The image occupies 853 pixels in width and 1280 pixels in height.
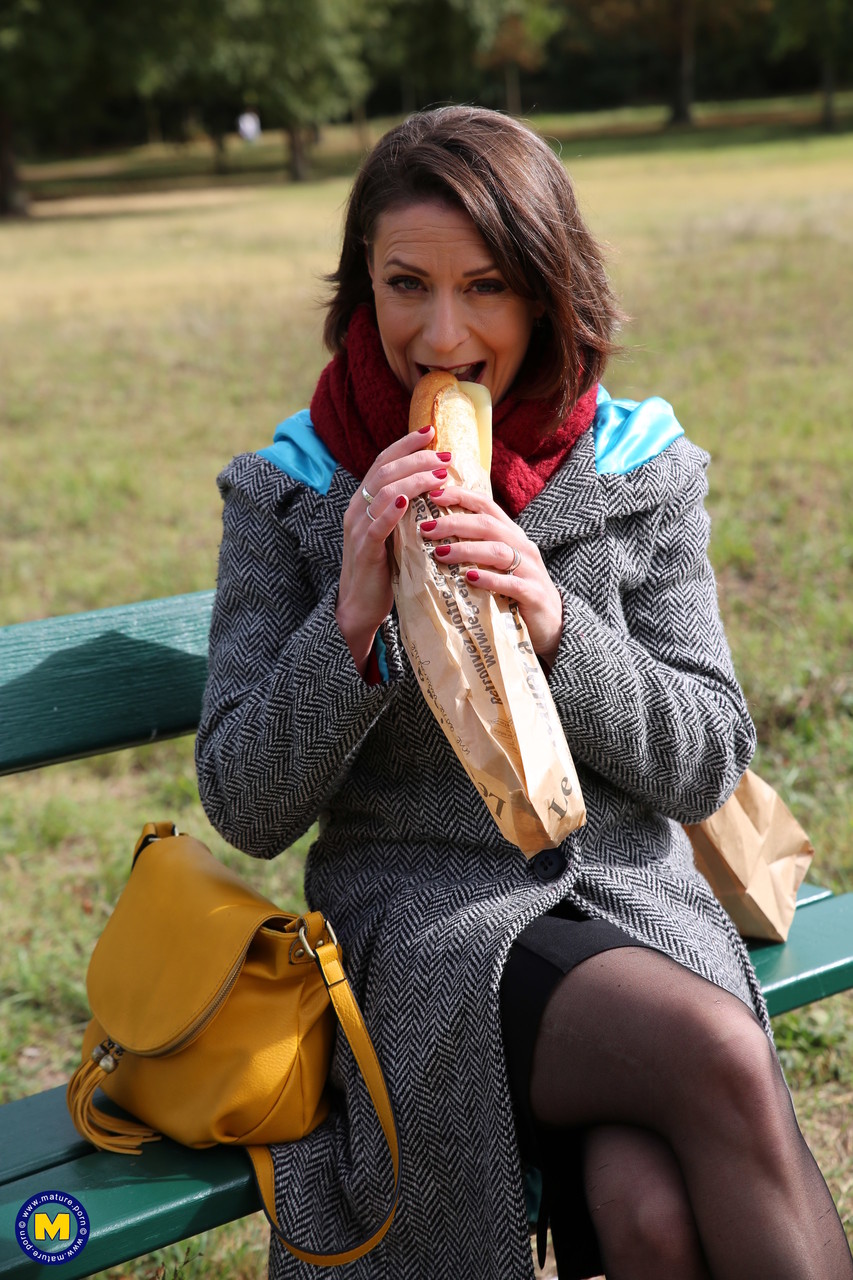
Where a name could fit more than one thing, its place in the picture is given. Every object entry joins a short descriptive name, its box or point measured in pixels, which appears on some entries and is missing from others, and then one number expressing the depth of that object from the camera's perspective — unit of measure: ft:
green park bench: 6.24
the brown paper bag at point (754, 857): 8.01
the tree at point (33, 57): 97.91
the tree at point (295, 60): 114.21
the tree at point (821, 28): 131.85
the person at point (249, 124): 133.69
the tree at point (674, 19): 165.27
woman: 5.87
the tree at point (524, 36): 165.58
